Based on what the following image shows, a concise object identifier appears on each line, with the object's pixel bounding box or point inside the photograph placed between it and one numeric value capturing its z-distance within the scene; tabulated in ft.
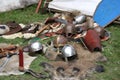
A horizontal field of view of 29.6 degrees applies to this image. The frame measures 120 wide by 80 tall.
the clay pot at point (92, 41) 15.72
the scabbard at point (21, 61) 14.21
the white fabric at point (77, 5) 19.55
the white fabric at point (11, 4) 21.99
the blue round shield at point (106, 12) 18.61
